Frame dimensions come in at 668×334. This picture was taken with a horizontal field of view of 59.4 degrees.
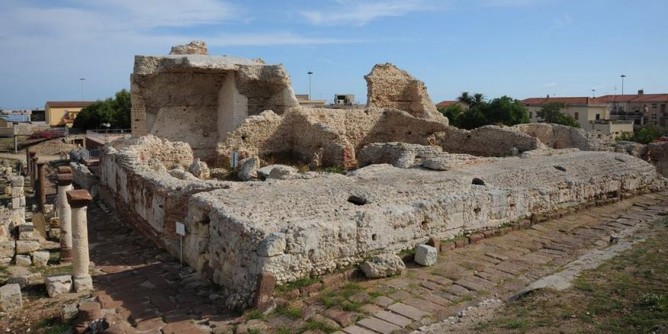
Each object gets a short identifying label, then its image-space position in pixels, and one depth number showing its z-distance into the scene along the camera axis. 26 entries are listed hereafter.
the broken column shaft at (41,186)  15.95
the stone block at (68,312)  7.40
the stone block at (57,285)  8.48
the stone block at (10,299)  7.86
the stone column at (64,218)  10.34
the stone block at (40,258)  10.30
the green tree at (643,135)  43.22
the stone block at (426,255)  8.50
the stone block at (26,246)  10.55
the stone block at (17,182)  15.13
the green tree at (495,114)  43.44
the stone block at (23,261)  10.16
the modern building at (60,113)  67.31
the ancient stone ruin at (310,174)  8.04
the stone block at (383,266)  7.91
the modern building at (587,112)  53.97
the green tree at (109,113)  51.88
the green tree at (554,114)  52.94
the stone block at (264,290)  6.92
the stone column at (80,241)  8.70
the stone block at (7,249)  10.35
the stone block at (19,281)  8.72
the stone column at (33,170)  20.70
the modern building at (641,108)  68.00
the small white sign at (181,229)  9.30
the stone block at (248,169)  14.38
